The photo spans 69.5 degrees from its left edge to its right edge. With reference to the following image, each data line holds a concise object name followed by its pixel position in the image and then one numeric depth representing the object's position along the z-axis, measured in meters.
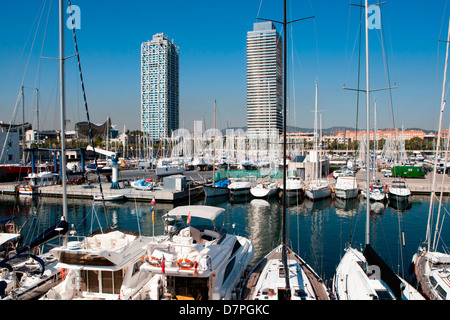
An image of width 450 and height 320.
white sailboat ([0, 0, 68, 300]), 10.41
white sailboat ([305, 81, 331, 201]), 38.47
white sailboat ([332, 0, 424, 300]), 9.49
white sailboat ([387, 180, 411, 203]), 35.41
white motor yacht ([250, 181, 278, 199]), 40.34
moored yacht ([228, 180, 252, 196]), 41.72
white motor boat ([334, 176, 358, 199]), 38.19
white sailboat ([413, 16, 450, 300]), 11.23
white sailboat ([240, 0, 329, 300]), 9.92
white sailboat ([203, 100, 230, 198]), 40.97
